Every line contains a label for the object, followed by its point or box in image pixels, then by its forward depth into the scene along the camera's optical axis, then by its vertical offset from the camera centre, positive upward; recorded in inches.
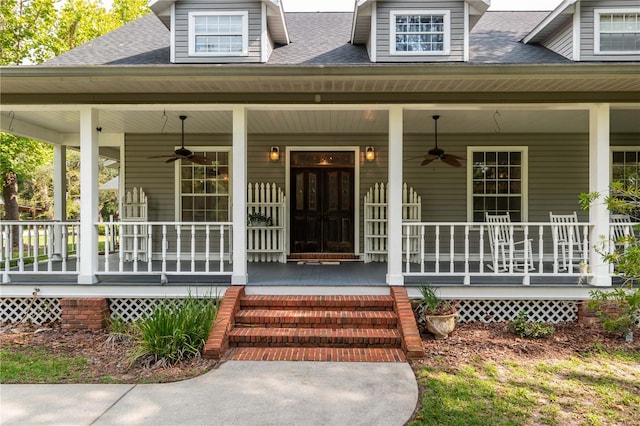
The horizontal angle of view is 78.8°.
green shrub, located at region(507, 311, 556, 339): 192.1 -58.9
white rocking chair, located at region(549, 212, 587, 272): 204.3 -17.0
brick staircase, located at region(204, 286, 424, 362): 170.7 -56.3
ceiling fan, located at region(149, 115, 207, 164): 271.7 +39.4
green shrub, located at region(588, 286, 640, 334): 170.4 -51.3
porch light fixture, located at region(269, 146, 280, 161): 316.8 +47.2
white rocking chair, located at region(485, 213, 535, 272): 210.4 -22.3
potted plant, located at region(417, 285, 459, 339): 188.1 -50.7
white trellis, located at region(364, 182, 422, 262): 305.9 -5.9
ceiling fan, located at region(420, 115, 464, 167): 274.4 +38.0
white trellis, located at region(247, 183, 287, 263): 305.7 -13.3
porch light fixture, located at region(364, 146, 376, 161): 314.8 +46.5
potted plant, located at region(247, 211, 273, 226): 305.6 -7.1
